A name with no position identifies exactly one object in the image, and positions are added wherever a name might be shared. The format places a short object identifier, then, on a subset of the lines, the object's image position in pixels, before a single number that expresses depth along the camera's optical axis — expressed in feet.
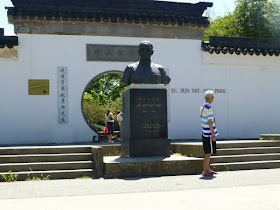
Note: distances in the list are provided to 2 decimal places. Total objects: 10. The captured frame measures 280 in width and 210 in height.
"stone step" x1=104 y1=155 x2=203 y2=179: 22.21
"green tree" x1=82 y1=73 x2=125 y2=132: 83.35
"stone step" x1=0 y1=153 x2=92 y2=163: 24.36
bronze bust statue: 25.63
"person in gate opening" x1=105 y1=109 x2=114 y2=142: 45.52
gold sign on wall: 39.01
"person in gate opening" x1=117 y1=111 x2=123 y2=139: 45.67
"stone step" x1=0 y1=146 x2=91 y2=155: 25.07
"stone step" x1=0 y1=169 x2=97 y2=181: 23.12
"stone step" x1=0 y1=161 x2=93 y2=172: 23.65
